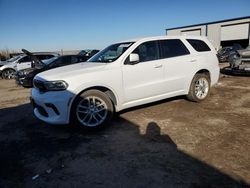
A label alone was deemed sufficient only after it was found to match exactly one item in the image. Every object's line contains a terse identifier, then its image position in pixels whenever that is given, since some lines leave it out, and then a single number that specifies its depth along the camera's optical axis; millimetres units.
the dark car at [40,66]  10461
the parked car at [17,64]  15187
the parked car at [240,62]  10424
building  30312
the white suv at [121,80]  4301
